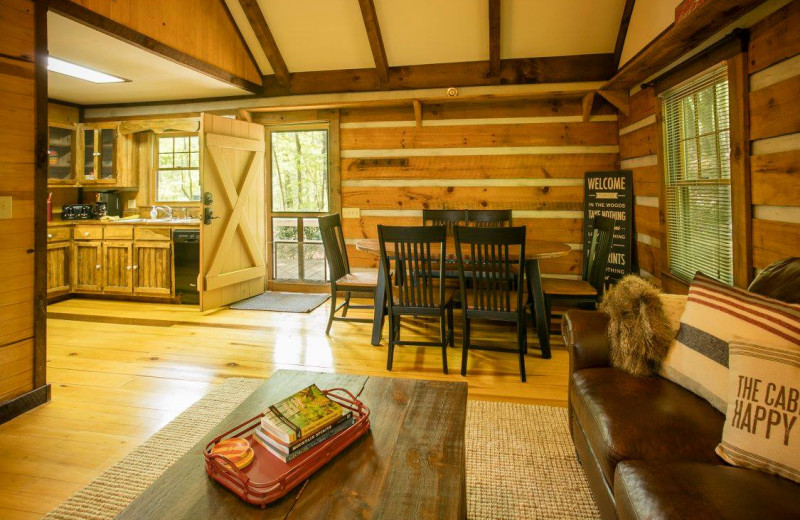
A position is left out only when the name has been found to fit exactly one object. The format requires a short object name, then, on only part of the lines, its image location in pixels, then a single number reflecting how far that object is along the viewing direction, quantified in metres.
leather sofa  1.05
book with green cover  1.32
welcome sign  4.27
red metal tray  1.13
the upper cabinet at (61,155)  5.46
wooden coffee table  1.10
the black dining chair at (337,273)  3.76
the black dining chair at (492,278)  2.78
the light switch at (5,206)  2.44
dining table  3.28
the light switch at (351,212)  5.25
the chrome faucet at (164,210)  5.60
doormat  4.88
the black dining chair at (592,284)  3.29
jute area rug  1.73
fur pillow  1.76
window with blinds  2.75
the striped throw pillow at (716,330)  1.32
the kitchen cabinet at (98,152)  5.66
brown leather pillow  1.49
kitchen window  5.76
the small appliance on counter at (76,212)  5.41
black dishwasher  4.95
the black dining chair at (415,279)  2.96
